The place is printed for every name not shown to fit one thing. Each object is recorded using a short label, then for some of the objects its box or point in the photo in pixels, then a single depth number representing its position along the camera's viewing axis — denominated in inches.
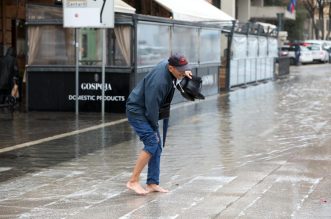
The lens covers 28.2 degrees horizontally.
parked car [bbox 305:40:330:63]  1902.1
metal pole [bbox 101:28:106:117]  575.4
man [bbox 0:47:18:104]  592.1
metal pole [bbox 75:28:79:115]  587.2
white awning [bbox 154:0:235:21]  795.6
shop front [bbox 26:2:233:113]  589.6
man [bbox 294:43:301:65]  1830.8
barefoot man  278.5
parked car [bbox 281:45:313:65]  1851.6
